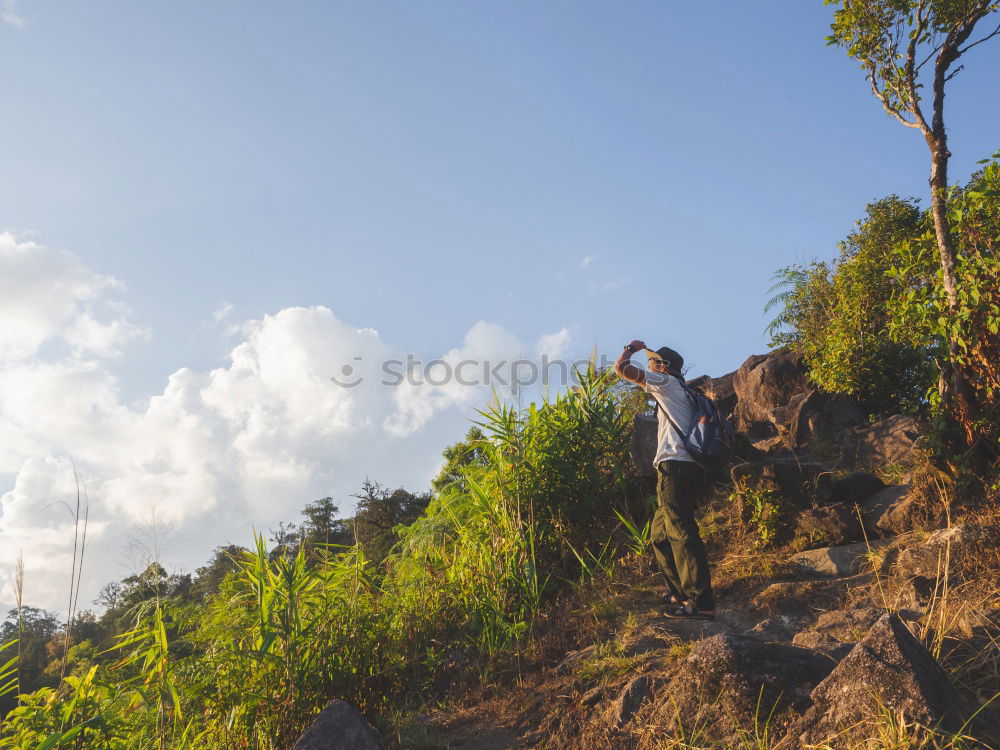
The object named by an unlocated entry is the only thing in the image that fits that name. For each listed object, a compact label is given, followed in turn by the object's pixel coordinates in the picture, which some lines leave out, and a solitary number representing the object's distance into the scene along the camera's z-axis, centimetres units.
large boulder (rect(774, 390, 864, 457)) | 963
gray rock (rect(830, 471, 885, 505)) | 671
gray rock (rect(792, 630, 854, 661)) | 341
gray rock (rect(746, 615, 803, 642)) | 467
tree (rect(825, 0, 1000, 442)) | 537
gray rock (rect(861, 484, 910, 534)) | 599
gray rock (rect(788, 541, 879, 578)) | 544
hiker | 496
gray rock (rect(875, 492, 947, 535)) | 555
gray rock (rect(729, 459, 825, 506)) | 642
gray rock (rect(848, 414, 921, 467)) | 786
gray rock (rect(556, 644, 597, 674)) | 440
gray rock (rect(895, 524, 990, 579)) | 468
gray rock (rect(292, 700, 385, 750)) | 322
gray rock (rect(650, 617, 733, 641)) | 457
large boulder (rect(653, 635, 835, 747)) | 302
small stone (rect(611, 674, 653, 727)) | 351
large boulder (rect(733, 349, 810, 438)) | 1216
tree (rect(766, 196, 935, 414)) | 988
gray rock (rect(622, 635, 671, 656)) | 429
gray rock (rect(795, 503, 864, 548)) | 598
